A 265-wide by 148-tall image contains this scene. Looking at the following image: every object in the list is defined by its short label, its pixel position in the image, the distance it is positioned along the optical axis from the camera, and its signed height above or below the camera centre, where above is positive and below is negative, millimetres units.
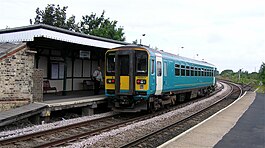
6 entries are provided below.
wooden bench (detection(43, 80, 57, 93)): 13971 -289
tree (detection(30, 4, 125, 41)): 38091 +8082
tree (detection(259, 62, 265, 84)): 42800 +1149
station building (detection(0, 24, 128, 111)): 10039 +847
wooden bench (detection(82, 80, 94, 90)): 17156 -225
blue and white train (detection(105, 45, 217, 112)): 12016 +96
